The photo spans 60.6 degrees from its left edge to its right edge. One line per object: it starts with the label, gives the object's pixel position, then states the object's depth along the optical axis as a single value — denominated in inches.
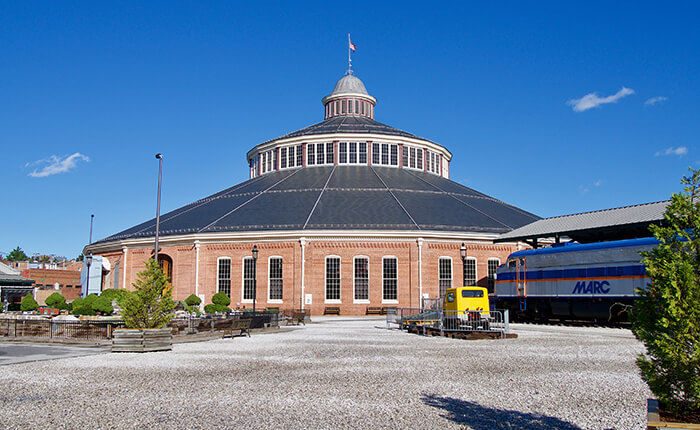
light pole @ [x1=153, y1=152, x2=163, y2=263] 1452.5
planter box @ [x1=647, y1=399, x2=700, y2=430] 241.1
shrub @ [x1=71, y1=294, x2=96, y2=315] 1326.3
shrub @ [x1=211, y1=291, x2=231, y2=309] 1626.5
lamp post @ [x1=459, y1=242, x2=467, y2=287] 1830.7
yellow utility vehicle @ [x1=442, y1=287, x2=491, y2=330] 1089.6
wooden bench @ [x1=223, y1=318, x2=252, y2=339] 984.3
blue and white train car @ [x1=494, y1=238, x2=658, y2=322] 1211.9
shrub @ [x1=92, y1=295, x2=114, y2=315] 1306.6
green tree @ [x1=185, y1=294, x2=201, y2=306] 1685.5
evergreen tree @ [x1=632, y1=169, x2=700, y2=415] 255.8
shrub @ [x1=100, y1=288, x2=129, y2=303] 1369.3
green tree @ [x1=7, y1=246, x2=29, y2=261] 6968.5
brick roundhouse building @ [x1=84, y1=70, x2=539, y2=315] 1793.8
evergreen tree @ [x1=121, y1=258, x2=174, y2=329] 772.0
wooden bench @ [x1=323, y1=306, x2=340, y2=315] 1769.2
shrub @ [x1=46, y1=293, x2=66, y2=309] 1552.7
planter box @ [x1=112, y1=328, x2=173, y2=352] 732.7
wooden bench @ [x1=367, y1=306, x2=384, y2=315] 1769.2
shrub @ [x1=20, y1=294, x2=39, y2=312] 1574.8
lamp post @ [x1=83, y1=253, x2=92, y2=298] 1870.1
